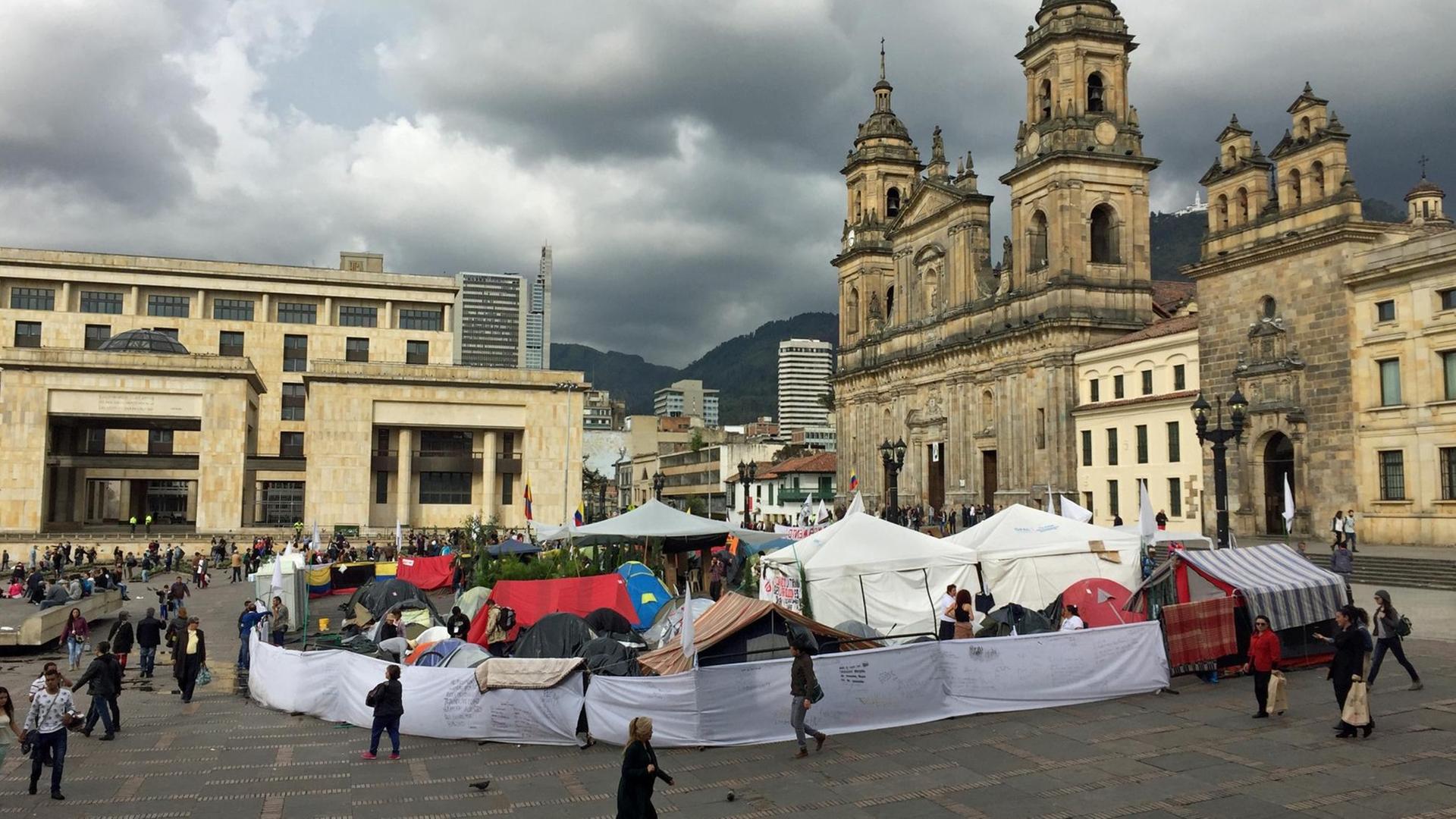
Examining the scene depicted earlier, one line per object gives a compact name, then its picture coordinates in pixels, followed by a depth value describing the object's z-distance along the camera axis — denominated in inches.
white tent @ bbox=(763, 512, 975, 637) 832.3
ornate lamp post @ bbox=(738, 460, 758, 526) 1744.1
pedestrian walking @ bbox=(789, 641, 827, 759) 520.4
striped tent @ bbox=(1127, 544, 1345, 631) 653.9
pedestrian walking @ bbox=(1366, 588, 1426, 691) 582.6
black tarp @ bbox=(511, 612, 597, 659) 716.0
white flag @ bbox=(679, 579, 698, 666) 559.2
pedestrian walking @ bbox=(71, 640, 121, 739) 600.1
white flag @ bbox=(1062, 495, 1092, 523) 1122.0
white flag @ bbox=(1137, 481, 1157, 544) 848.3
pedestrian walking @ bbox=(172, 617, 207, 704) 738.8
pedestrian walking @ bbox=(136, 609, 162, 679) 846.5
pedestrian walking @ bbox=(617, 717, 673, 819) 360.5
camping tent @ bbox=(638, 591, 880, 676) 621.3
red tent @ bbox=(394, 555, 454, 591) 1486.2
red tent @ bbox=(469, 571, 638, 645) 945.5
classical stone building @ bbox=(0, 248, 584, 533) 2365.9
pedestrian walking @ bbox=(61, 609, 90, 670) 927.0
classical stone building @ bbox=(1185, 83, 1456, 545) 1211.9
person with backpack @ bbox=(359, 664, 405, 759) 540.4
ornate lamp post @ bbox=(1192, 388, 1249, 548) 952.9
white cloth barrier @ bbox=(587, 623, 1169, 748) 547.8
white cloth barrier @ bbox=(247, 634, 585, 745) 566.9
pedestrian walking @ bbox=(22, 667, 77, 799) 485.7
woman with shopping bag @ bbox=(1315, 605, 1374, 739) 494.9
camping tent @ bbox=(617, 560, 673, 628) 959.0
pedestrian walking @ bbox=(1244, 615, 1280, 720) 541.6
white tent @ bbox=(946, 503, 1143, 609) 864.3
